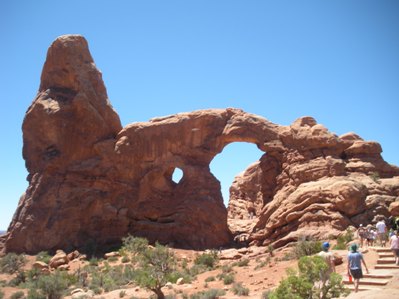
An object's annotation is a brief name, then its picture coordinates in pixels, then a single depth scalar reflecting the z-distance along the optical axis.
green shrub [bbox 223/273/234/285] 16.05
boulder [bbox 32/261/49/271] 21.81
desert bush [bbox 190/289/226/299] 13.60
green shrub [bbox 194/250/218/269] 20.36
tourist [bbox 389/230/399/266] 12.04
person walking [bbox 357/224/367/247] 16.67
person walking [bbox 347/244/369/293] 9.72
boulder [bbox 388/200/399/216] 20.65
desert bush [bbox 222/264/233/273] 18.47
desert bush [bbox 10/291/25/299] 16.57
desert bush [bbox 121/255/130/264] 22.66
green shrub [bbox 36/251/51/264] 23.70
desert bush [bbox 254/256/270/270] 18.06
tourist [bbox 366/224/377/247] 16.72
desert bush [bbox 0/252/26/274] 22.59
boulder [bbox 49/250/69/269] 22.95
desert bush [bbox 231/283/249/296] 13.81
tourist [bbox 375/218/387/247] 16.06
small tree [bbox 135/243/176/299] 14.56
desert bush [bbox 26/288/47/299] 15.64
